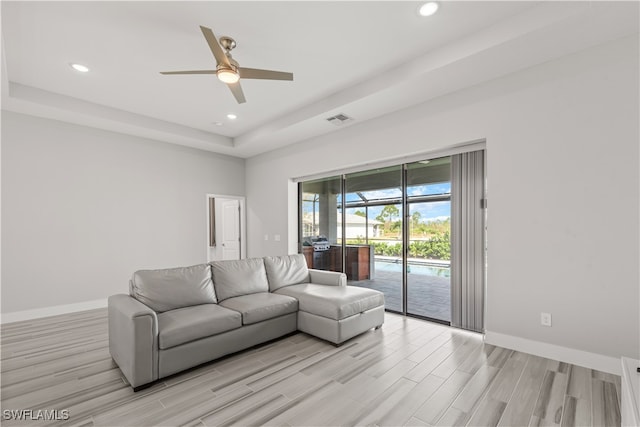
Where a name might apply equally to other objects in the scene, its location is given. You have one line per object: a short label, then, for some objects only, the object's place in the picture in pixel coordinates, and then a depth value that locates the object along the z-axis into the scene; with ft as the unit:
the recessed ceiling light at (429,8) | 7.73
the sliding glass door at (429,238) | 12.76
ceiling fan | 8.00
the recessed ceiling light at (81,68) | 10.61
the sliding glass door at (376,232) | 14.42
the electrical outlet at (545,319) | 9.35
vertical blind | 11.46
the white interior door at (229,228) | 21.86
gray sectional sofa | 7.83
